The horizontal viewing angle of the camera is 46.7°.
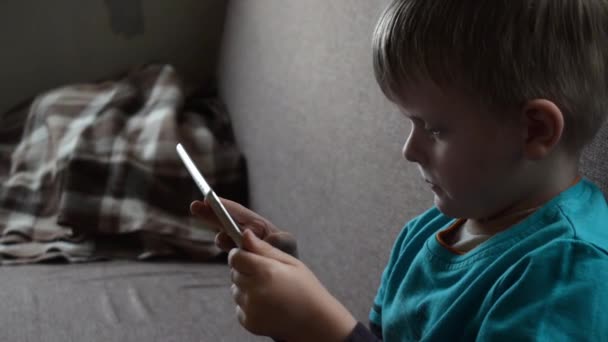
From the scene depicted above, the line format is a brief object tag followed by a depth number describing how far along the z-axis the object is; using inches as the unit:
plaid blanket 65.4
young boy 20.4
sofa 41.1
